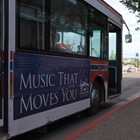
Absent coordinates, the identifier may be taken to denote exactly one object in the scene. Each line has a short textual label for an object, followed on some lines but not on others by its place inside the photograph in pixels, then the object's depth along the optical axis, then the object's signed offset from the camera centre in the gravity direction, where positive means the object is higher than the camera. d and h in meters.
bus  3.31 +0.09
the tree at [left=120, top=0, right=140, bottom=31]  10.83 +2.88
